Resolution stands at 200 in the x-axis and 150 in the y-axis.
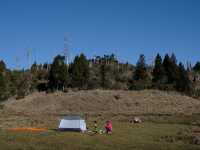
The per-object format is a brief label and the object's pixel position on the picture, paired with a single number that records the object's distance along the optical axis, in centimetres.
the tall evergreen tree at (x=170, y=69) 11762
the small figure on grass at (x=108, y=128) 3959
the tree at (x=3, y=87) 11027
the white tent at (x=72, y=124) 4259
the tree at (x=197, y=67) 17785
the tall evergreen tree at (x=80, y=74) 11844
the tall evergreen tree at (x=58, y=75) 11797
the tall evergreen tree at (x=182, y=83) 11762
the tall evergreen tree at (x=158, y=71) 11834
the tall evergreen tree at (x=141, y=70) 12387
